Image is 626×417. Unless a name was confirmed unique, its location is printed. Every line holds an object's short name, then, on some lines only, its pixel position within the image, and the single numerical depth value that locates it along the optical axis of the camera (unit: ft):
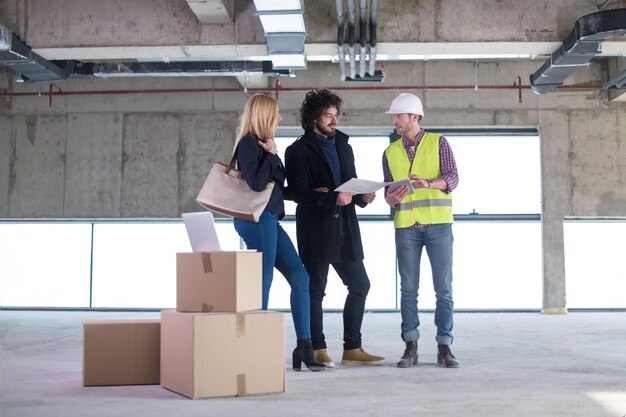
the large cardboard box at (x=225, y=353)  10.18
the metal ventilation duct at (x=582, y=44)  21.45
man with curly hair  13.58
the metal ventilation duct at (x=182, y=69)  29.58
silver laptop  11.00
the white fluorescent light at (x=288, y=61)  25.45
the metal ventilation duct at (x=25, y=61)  23.17
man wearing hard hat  13.84
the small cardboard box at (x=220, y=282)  10.62
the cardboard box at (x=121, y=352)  11.66
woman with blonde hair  12.12
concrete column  33.71
